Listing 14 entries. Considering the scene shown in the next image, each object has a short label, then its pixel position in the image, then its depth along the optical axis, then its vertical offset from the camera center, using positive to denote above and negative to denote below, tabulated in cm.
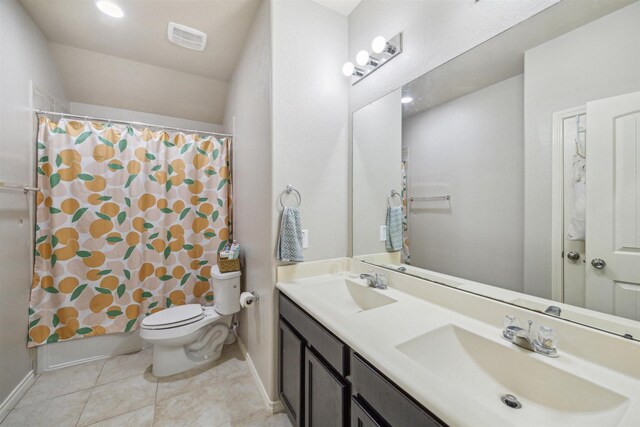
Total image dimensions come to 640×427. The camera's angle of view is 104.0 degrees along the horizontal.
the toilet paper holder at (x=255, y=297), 177 -62
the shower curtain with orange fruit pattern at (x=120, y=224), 194 -11
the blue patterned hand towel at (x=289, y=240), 148 -18
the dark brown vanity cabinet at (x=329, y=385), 67 -63
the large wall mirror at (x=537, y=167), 70 +15
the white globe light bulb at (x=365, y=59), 149 +91
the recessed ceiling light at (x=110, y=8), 167 +139
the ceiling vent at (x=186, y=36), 189 +138
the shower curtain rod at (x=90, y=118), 188 +77
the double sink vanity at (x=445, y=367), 60 -45
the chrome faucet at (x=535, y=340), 74 -40
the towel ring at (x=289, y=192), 154 +11
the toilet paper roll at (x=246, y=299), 174 -62
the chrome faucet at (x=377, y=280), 137 -39
